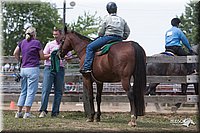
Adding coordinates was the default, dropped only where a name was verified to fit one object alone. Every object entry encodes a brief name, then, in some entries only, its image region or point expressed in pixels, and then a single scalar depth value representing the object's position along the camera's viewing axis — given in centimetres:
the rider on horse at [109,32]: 1410
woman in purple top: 1511
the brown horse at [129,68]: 1311
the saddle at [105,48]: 1377
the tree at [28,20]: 6660
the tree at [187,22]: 8223
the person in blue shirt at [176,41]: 1760
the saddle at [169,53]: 1781
